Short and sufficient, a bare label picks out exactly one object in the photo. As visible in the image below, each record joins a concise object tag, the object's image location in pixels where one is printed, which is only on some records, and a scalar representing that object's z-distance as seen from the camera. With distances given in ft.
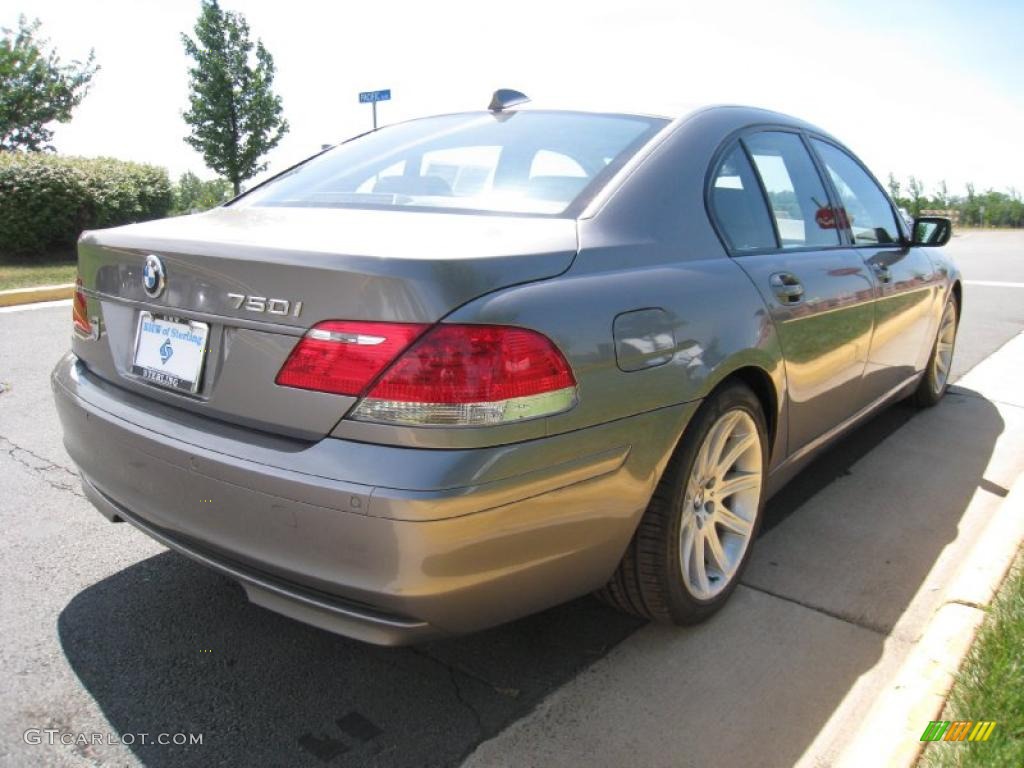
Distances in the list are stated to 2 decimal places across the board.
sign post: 38.99
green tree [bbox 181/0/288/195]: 75.97
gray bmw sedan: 5.83
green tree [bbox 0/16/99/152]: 93.40
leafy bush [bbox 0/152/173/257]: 39.24
